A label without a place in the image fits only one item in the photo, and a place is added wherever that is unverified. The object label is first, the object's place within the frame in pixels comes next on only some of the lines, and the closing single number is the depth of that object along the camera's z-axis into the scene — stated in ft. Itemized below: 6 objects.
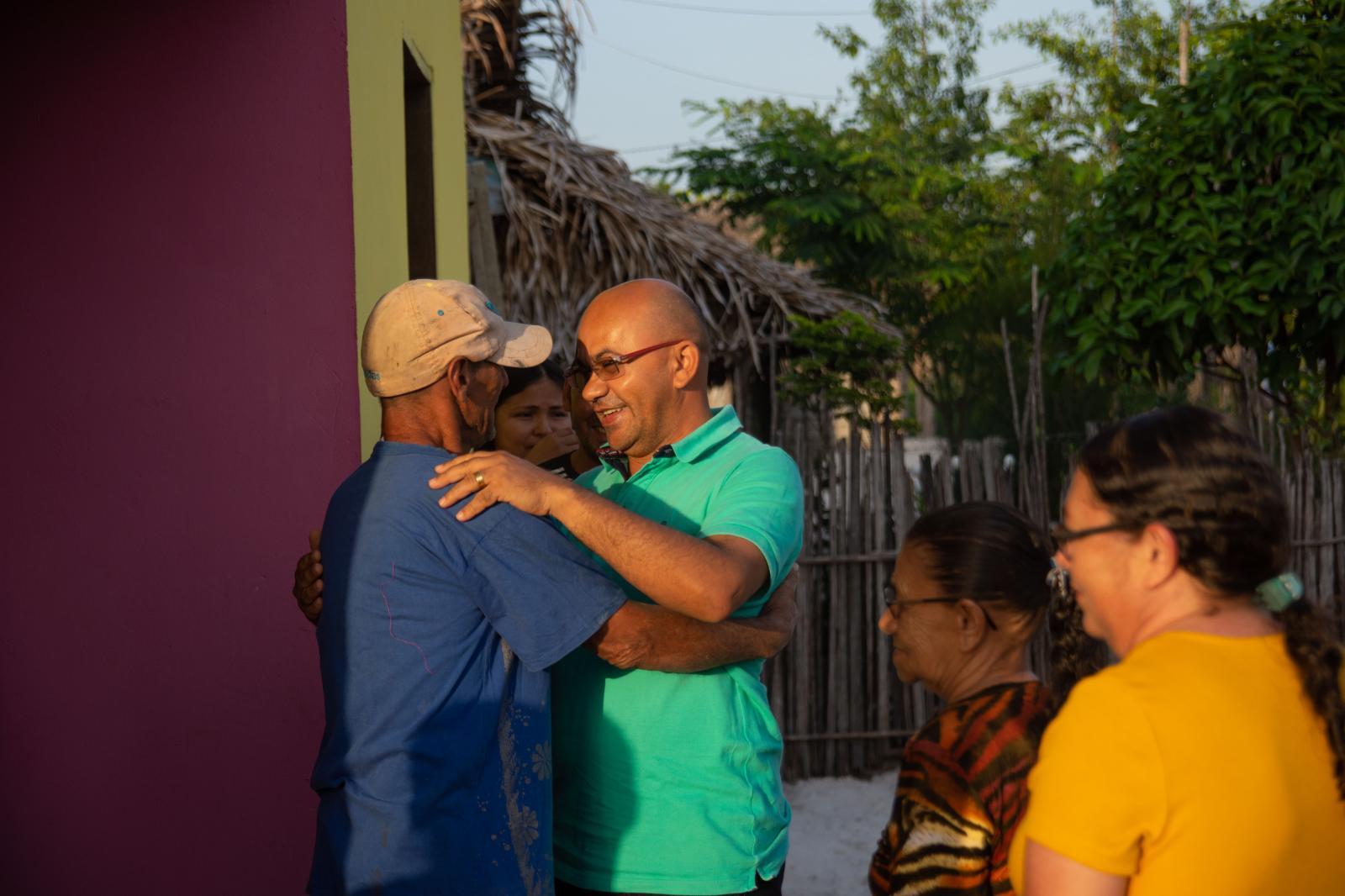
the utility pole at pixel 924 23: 96.17
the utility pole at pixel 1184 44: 53.11
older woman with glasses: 6.31
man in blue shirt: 6.70
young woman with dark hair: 13.14
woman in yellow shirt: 4.67
